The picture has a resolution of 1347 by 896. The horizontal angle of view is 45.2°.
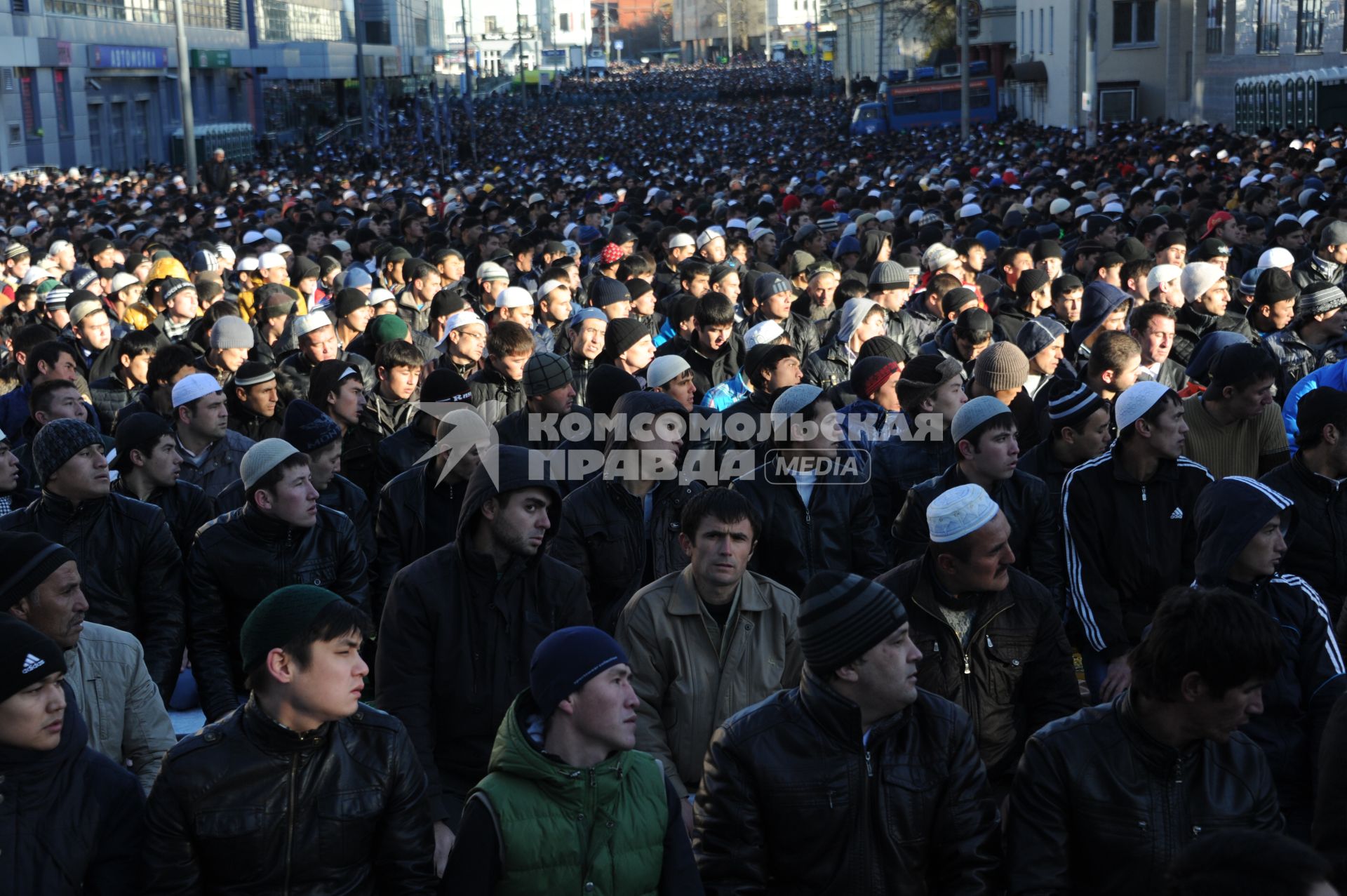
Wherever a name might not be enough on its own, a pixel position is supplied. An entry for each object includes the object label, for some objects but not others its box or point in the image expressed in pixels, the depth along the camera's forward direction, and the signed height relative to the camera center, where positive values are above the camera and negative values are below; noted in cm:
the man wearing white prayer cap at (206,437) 784 -128
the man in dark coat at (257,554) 596 -140
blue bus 5841 +166
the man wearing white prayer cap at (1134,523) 592 -137
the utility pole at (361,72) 5029 +300
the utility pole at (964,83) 4584 +190
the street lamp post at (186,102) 3203 +146
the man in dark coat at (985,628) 486 -143
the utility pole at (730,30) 17600 +1383
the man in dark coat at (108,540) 600 -134
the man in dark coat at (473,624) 511 -144
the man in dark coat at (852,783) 405 -156
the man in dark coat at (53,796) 390 -150
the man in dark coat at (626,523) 630 -140
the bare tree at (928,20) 8481 +716
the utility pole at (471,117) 5666 +178
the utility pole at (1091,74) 3653 +167
